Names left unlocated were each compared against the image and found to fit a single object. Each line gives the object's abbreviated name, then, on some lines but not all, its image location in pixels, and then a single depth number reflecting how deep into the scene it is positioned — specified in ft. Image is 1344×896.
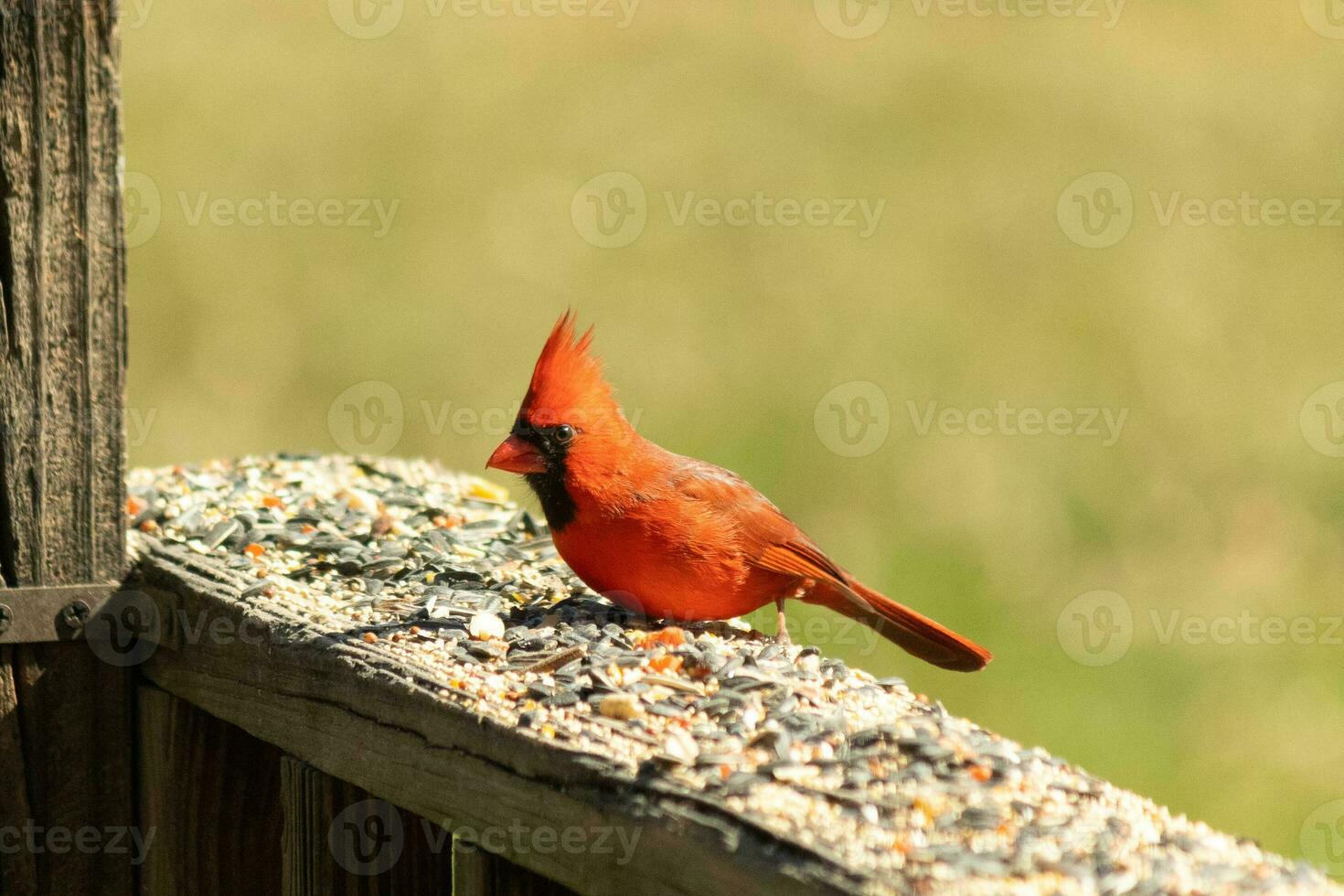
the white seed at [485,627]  17.39
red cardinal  19.71
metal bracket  18.69
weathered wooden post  18.26
